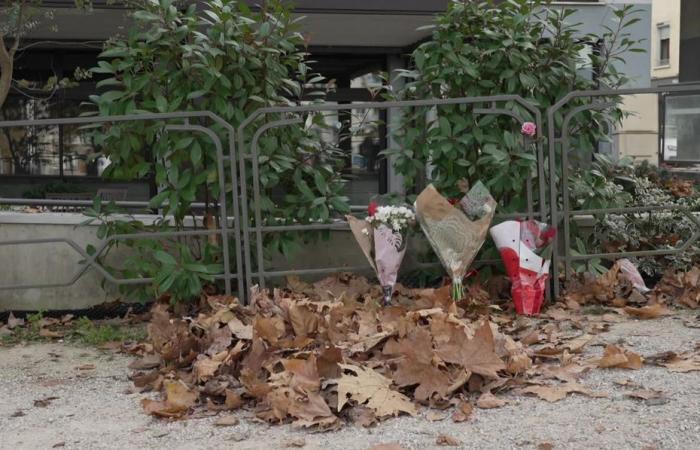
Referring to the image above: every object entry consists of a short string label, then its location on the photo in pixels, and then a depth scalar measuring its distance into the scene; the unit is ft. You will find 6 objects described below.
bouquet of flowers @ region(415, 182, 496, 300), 20.39
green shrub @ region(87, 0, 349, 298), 21.07
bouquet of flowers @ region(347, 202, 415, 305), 20.48
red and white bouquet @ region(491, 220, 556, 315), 20.53
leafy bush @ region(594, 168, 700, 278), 23.81
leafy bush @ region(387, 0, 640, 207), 21.98
